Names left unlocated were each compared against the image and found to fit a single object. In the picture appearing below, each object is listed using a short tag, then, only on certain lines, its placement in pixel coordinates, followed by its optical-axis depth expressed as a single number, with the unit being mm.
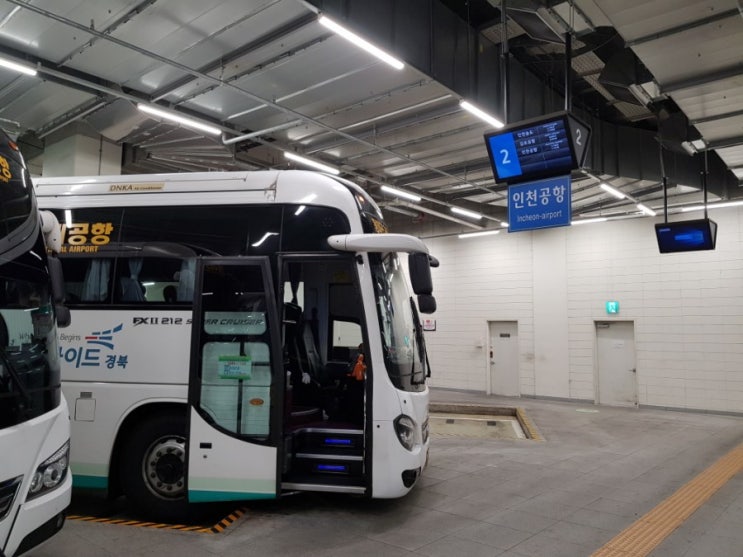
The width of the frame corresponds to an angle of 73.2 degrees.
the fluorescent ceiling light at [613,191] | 10150
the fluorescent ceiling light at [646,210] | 11289
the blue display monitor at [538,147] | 6156
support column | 8312
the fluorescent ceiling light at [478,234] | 14859
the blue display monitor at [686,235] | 9133
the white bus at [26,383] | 2568
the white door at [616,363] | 12492
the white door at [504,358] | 14336
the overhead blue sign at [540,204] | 6910
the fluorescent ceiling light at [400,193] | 11227
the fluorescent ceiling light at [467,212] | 12805
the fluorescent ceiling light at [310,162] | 9016
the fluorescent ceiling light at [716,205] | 11039
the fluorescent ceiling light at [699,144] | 7757
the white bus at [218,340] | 4277
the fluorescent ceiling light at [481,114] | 7047
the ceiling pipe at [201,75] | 5051
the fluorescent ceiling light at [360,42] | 5160
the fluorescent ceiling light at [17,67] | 5629
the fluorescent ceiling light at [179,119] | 7062
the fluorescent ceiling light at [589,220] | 12633
